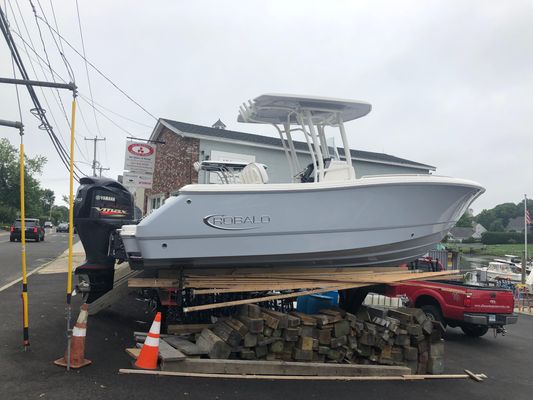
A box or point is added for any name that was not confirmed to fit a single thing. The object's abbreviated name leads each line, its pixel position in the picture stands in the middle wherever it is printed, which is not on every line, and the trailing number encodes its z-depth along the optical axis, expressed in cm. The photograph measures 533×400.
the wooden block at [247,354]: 533
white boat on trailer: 513
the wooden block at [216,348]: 520
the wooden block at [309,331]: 548
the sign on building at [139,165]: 1539
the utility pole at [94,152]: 3662
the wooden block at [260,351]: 538
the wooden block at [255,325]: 527
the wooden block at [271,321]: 535
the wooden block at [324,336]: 556
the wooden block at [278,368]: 502
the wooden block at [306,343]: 543
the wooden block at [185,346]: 521
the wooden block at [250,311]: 558
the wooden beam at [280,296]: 549
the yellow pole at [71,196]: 487
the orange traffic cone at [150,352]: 499
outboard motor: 657
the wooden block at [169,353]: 493
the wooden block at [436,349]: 588
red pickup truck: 814
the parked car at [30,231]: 2806
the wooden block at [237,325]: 530
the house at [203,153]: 1534
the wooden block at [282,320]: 537
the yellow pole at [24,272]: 542
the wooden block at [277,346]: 539
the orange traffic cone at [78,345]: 497
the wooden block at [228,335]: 528
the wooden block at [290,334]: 538
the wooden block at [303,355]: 545
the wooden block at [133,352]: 535
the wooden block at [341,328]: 566
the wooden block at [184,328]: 580
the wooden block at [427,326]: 586
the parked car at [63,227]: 5516
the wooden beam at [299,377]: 489
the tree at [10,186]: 5428
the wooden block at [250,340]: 527
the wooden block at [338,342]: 557
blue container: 678
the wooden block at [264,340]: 532
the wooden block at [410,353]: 582
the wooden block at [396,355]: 583
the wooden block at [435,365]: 585
